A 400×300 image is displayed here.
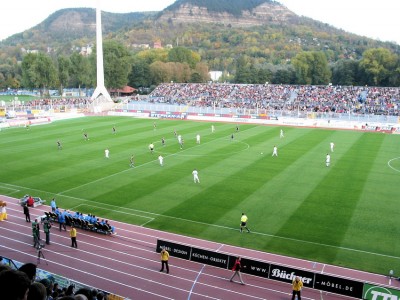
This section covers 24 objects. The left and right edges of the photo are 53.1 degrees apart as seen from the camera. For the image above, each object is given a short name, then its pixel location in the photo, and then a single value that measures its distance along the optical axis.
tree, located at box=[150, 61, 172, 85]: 111.12
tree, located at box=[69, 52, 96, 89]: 111.81
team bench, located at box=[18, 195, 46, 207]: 24.58
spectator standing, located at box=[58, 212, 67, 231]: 21.64
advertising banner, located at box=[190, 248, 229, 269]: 17.06
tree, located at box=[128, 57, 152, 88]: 112.06
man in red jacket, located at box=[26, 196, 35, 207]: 24.41
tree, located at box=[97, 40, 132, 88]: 100.06
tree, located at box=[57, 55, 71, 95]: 110.12
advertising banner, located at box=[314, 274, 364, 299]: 14.74
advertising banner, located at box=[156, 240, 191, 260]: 17.91
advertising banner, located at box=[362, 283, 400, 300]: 13.73
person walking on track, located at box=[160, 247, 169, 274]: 16.53
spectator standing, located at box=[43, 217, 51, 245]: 19.38
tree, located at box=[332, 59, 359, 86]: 98.88
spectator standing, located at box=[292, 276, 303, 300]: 14.20
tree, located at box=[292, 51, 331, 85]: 102.12
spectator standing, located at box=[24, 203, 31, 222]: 22.14
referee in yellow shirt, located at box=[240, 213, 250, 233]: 20.22
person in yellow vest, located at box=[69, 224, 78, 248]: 18.89
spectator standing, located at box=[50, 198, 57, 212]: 22.86
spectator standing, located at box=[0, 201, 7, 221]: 22.84
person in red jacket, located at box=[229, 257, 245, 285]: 15.52
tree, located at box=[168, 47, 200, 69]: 128.25
